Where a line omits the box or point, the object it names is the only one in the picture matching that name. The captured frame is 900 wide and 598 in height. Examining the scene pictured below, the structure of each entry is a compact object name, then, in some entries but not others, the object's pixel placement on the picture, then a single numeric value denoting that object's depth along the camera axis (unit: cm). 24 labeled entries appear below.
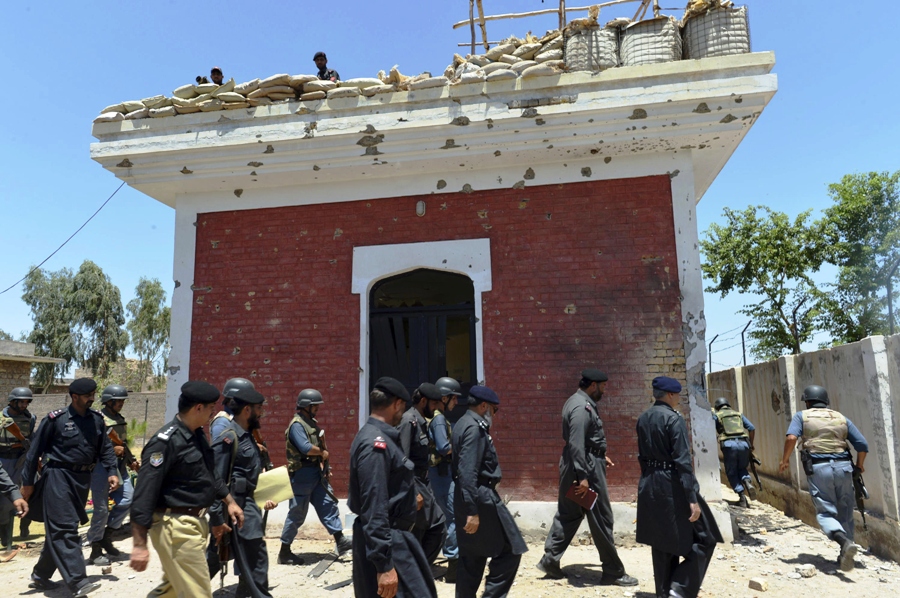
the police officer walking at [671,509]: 438
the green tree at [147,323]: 3884
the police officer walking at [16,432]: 770
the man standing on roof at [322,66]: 831
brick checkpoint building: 663
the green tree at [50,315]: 3609
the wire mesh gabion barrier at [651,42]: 670
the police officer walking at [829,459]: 581
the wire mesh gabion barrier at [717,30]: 661
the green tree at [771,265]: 2192
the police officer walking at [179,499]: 347
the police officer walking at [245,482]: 445
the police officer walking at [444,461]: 557
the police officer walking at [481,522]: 406
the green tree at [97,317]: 3650
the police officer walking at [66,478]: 518
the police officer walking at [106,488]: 615
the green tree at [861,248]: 1997
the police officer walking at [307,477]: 605
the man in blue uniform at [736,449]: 902
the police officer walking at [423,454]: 444
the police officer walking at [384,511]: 310
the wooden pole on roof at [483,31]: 859
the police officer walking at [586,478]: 513
